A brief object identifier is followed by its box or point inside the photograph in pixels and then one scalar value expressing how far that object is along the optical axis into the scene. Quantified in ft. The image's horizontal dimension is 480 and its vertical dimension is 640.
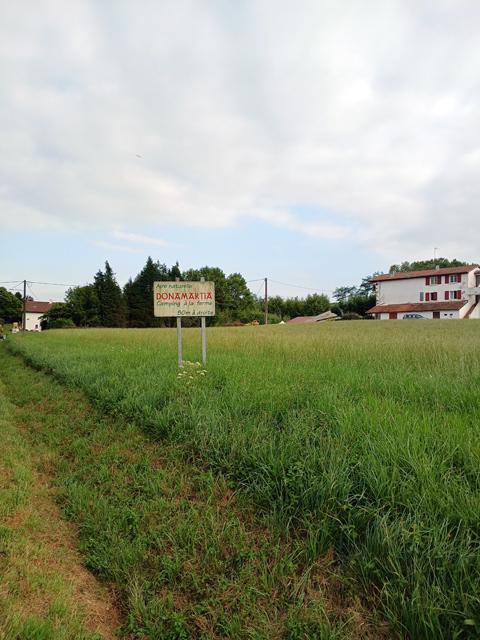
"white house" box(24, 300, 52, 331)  292.61
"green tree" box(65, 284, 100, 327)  201.77
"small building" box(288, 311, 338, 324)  272.27
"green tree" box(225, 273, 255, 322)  255.70
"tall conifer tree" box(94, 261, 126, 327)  200.85
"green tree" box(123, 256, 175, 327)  207.21
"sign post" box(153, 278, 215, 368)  26.20
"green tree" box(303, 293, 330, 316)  321.52
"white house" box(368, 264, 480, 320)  186.29
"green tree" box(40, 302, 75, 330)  192.24
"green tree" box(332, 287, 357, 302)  369.09
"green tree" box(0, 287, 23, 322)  259.19
